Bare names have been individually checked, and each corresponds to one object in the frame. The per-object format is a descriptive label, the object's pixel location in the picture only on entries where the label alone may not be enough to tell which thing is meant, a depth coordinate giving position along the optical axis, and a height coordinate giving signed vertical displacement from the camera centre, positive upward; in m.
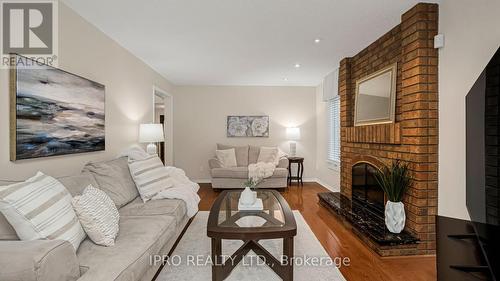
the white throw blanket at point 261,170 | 5.30 -0.65
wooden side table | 5.91 -0.70
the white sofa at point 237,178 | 5.36 -0.81
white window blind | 5.29 +0.19
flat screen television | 1.23 -0.12
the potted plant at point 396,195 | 2.60 -0.58
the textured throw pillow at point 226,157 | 5.67 -0.40
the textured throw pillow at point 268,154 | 5.78 -0.34
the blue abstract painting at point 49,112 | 1.96 +0.23
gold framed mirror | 3.01 +0.56
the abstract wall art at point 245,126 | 6.38 +0.33
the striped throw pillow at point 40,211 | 1.35 -0.41
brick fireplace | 2.48 +0.23
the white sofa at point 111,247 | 1.11 -0.68
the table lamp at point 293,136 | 6.25 +0.09
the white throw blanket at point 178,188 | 2.84 -0.58
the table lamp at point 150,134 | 3.96 +0.07
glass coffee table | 1.87 -0.68
